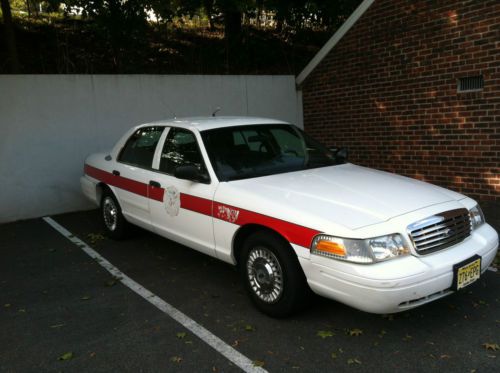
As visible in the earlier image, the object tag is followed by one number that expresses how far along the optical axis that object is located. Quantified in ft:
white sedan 10.80
